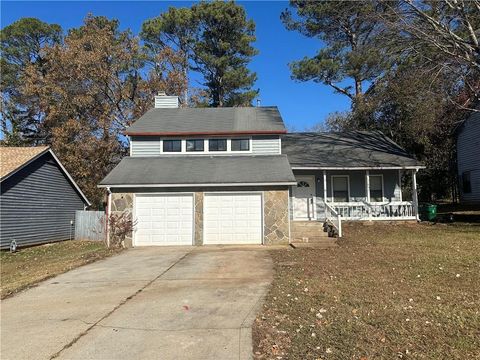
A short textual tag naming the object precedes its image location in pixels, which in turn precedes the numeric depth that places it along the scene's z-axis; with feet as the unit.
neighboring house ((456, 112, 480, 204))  74.49
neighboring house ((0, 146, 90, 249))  57.47
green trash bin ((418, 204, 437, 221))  63.83
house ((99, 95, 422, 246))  49.14
